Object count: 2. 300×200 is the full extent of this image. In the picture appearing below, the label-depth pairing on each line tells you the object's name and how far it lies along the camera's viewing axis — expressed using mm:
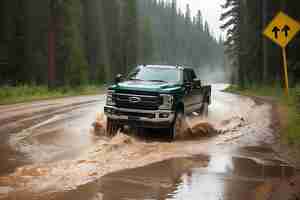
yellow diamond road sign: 19547
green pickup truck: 13086
